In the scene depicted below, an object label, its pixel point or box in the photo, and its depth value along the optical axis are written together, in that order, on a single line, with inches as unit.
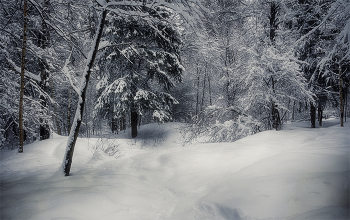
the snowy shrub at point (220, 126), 288.2
